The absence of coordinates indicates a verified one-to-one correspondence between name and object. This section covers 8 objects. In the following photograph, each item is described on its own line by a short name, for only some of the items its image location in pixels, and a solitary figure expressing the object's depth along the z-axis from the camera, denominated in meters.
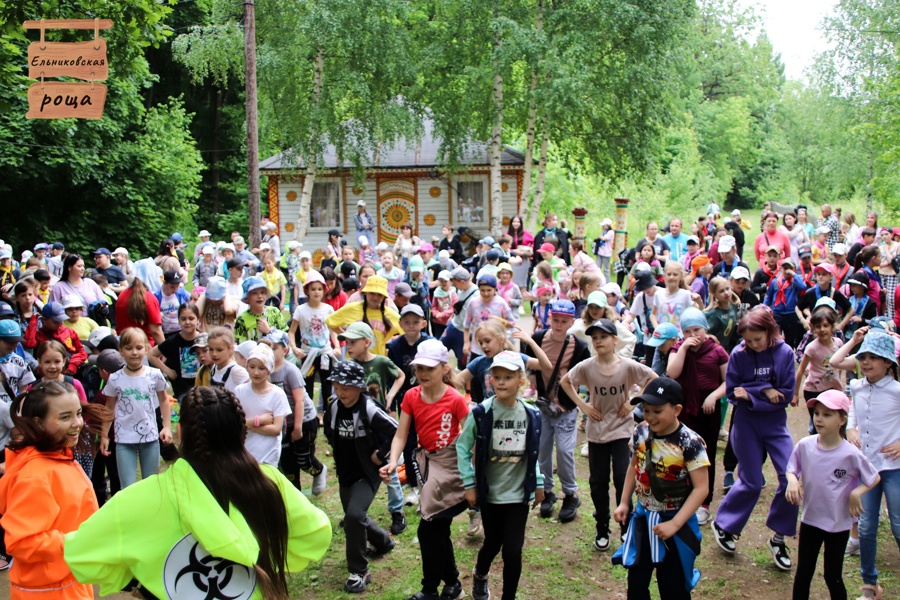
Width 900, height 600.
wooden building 27.62
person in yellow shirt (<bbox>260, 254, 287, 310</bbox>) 12.09
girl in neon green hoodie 2.98
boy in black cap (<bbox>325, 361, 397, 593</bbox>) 6.30
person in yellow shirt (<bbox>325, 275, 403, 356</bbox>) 8.99
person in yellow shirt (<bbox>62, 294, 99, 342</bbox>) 9.16
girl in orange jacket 4.04
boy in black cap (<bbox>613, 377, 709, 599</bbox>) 4.97
